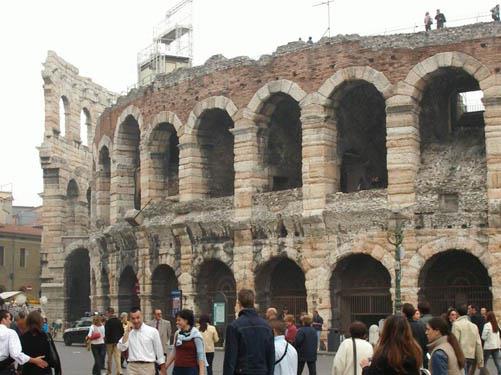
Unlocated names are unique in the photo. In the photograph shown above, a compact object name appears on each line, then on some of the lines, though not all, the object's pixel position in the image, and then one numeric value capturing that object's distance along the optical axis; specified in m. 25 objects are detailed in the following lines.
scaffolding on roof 47.12
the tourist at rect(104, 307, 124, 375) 17.59
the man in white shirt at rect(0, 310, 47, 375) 10.17
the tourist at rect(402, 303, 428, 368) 10.91
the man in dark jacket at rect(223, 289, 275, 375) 8.93
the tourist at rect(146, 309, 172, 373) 17.28
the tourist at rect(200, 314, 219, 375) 16.06
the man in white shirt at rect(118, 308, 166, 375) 11.22
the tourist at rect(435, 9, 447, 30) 31.05
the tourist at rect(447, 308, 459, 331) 14.48
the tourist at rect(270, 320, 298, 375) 9.96
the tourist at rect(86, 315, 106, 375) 18.53
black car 35.94
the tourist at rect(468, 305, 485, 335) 18.66
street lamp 23.61
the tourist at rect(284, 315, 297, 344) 14.42
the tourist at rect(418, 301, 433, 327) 11.88
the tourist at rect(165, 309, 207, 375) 10.95
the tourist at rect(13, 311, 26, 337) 11.18
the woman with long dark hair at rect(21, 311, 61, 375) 10.50
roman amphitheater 26.55
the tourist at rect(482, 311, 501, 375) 16.33
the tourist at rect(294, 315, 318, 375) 14.52
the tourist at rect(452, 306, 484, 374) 12.86
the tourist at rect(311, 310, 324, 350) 26.97
